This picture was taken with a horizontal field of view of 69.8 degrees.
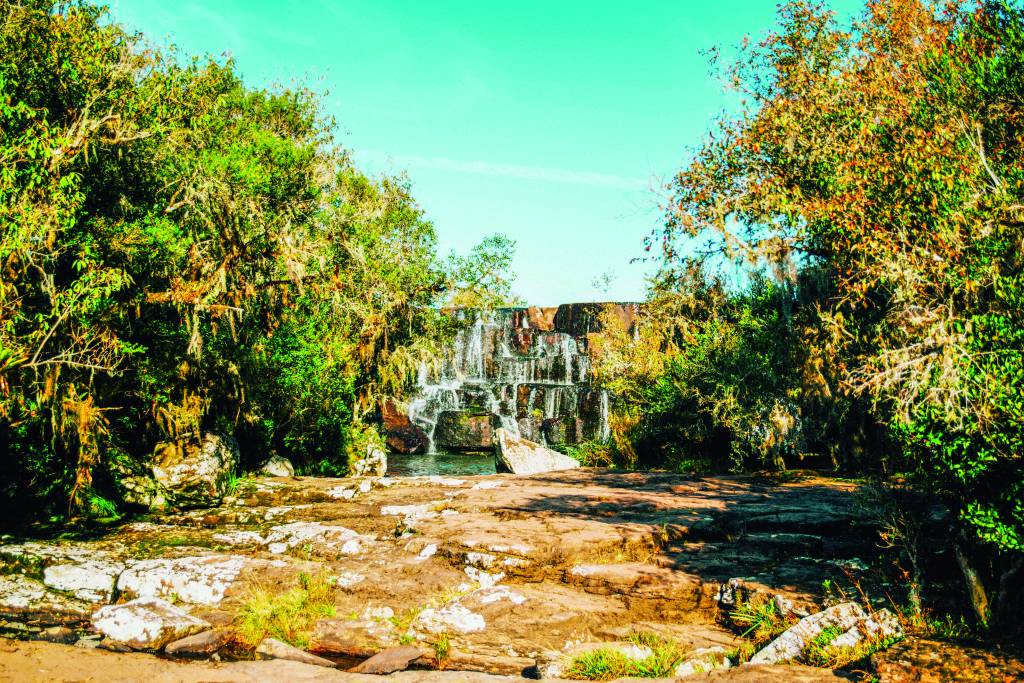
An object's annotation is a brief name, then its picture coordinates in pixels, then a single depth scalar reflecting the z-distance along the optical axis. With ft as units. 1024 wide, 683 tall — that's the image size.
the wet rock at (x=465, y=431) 124.16
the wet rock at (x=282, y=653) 27.68
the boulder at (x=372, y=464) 79.64
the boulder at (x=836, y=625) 24.35
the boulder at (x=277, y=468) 63.62
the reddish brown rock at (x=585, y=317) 129.49
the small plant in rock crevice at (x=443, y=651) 27.81
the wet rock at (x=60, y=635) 29.48
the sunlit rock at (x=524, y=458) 76.38
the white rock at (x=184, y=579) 34.42
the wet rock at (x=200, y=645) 28.30
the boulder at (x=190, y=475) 49.01
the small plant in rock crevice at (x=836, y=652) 23.32
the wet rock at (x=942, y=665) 20.52
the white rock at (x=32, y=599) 33.55
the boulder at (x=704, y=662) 25.09
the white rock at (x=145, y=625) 29.45
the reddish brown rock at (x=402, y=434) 126.31
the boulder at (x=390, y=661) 26.86
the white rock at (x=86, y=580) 35.19
